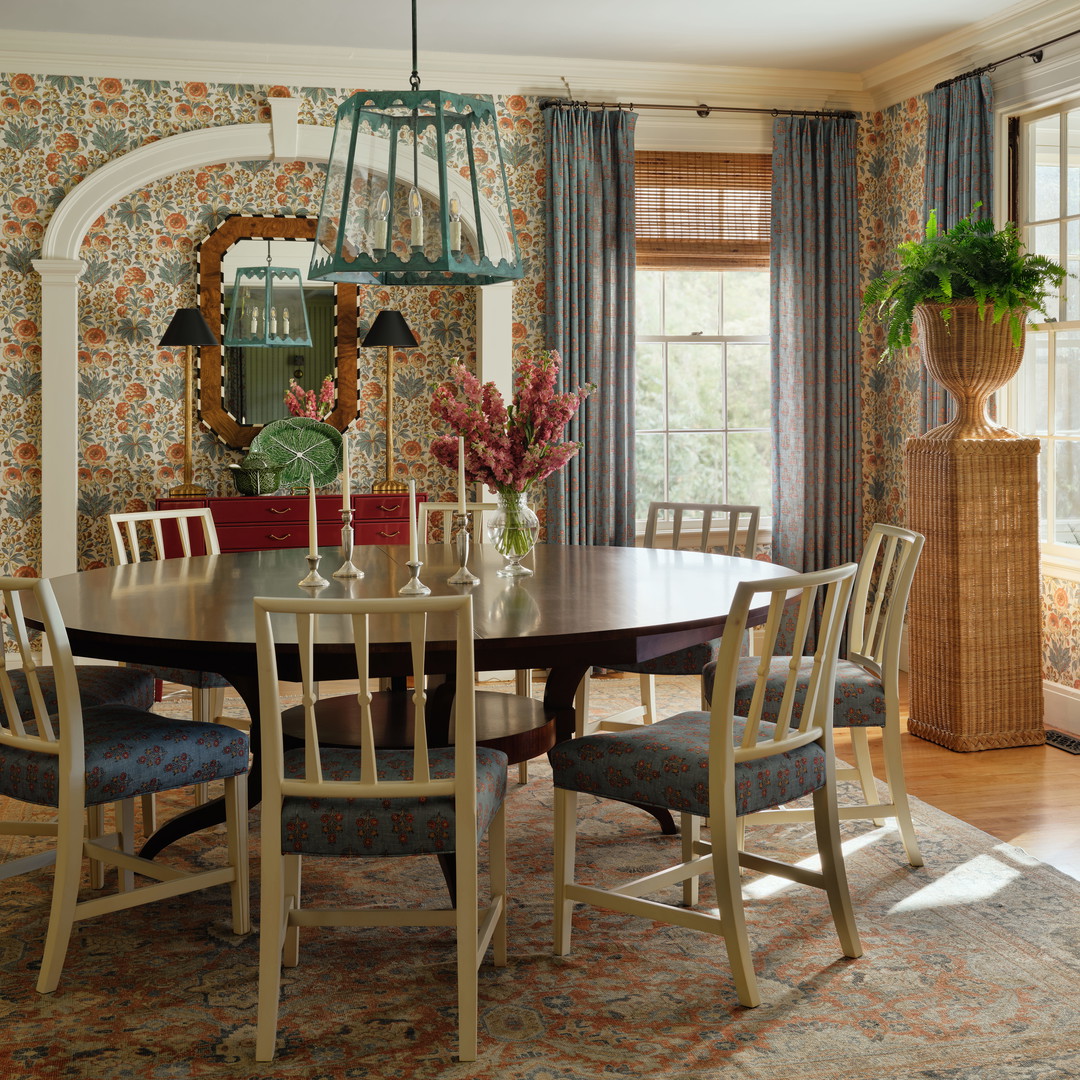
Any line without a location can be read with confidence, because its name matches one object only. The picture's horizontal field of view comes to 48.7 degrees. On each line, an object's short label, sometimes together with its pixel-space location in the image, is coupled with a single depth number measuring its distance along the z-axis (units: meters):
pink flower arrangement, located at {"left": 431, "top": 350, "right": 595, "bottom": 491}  3.28
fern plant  4.28
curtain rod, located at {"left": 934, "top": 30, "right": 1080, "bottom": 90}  4.73
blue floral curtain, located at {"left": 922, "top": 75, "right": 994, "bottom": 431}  5.04
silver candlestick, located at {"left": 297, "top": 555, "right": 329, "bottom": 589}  3.16
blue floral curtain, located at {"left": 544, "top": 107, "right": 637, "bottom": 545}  5.60
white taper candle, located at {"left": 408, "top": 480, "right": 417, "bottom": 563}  3.00
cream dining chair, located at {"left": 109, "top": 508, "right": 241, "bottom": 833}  3.54
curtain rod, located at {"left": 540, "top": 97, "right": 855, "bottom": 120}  5.58
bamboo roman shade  5.83
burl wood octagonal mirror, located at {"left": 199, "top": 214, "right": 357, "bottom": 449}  5.60
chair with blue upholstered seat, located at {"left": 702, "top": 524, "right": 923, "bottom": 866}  3.13
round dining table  2.54
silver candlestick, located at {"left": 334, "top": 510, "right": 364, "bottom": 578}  3.23
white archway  5.22
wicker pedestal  4.41
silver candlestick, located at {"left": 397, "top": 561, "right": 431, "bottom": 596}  3.03
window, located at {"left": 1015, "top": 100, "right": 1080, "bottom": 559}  4.81
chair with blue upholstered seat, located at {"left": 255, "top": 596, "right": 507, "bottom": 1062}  2.20
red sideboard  5.24
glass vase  3.46
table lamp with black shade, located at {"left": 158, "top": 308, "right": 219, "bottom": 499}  5.14
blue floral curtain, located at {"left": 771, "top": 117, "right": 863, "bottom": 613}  5.80
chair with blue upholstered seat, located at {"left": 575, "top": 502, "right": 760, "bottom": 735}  3.77
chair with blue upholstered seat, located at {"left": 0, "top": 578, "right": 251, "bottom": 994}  2.50
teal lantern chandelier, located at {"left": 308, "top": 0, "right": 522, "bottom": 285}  2.88
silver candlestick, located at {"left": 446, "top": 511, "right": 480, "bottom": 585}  3.23
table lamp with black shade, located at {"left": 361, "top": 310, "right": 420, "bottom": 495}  5.45
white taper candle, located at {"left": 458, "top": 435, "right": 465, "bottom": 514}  3.10
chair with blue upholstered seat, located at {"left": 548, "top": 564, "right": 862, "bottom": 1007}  2.45
